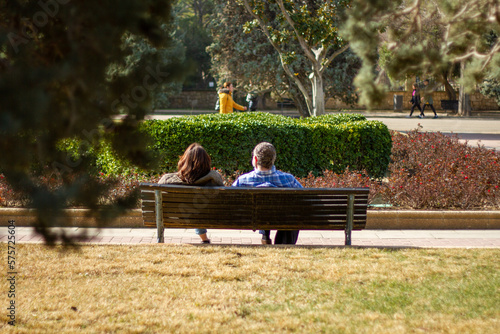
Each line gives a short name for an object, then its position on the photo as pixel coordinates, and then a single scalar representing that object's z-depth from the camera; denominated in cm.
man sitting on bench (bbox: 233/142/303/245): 1216
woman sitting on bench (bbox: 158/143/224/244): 1203
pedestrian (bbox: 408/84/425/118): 5786
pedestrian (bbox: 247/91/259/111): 5484
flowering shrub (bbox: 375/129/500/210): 1591
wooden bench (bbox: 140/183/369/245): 1158
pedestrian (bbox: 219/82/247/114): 2700
